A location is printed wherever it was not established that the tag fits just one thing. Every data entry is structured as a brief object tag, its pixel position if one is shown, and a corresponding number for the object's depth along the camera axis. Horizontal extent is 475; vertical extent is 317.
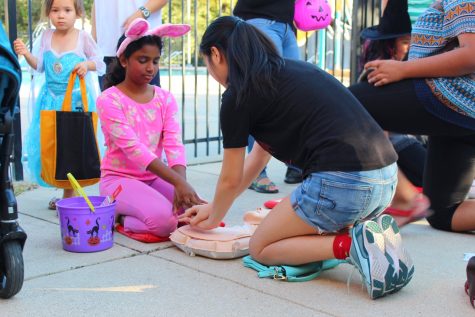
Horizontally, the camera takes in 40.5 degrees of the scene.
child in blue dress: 4.47
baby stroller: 2.54
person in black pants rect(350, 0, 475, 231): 3.23
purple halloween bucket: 3.27
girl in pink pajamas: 3.67
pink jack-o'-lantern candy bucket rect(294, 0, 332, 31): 5.10
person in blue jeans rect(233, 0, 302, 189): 4.84
